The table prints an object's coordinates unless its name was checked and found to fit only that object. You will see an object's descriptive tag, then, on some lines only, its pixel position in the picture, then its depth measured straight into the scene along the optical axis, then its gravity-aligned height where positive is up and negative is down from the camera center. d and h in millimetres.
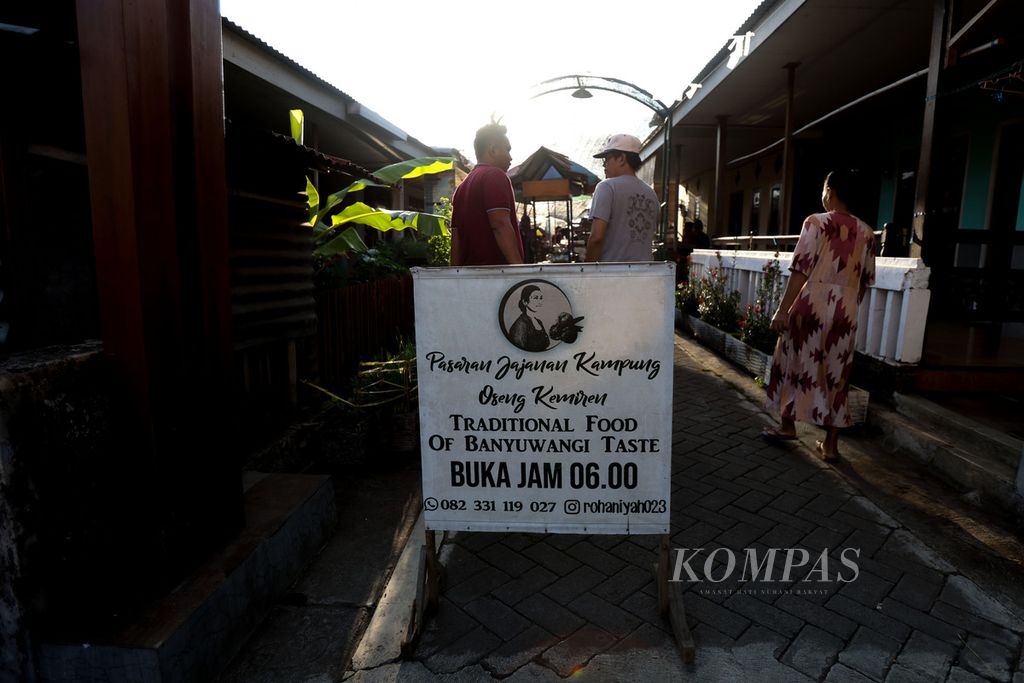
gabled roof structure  14773 +2392
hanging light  11864 +3440
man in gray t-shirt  4066 +381
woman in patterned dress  4031 -247
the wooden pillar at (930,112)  5000 +1338
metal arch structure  11695 +3424
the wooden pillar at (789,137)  8641 +1948
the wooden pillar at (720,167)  11531 +1938
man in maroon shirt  3770 +343
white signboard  2328 -525
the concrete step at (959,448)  3391 -1139
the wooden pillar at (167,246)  2082 +50
